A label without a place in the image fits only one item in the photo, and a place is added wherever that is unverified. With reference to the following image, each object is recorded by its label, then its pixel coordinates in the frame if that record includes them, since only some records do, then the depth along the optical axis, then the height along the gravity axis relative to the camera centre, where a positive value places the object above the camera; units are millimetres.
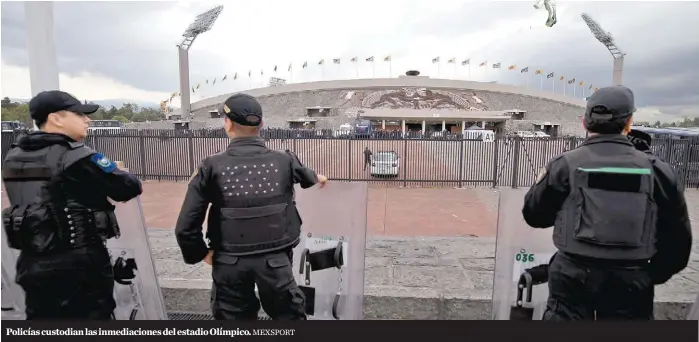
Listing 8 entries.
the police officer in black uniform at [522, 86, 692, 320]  1773 -415
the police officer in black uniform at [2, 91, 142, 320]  1924 -419
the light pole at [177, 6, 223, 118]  53375 +13546
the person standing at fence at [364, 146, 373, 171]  12039 -806
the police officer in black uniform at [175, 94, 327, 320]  2000 -508
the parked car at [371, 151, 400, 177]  11422 -1024
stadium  57188 +4779
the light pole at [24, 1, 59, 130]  3268 +682
